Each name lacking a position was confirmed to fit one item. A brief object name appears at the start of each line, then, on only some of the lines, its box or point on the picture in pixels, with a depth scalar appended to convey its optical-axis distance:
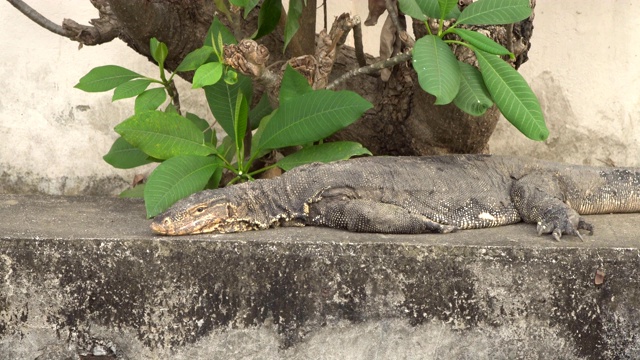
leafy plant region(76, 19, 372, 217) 8.41
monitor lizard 7.93
